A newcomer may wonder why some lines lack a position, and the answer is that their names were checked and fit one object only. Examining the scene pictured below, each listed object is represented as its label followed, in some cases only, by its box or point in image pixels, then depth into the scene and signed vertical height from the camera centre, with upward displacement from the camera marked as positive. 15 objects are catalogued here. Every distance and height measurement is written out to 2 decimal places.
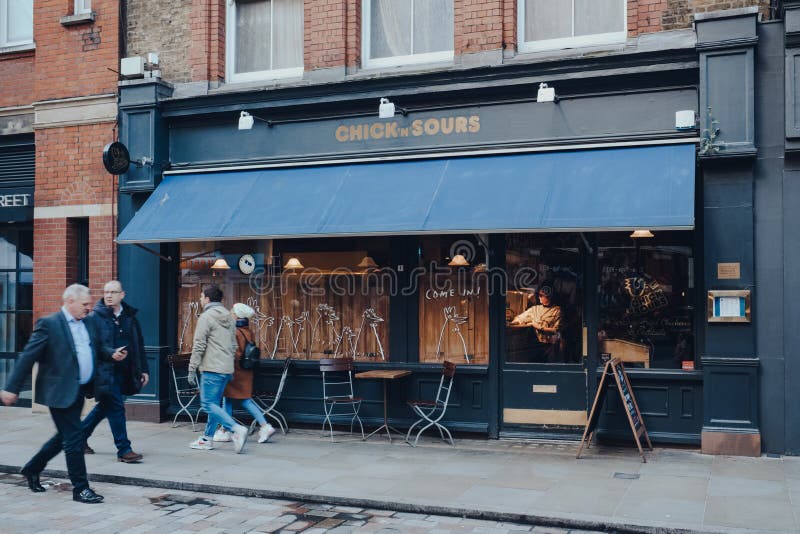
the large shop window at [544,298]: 9.94 -0.29
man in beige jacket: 9.34 -0.95
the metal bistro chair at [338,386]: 10.35 -1.48
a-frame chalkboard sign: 8.78 -1.38
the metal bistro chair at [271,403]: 10.70 -1.72
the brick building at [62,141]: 12.07 +2.00
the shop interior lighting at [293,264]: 11.17 +0.14
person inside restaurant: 9.98 -0.58
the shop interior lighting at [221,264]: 11.55 +0.14
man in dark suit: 7.20 -0.88
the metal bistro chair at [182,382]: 11.03 -1.53
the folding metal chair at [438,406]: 9.73 -1.60
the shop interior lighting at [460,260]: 10.36 +0.19
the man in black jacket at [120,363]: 8.62 -0.98
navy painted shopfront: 8.95 +0.52
